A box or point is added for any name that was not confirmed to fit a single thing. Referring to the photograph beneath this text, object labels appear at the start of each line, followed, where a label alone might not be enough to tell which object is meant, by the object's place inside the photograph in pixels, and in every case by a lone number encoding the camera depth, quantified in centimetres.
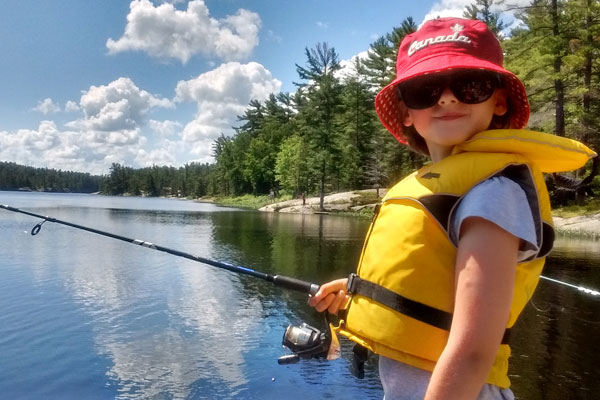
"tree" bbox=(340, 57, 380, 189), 5488
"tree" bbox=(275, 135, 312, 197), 6139
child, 134
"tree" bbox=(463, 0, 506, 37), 4119
